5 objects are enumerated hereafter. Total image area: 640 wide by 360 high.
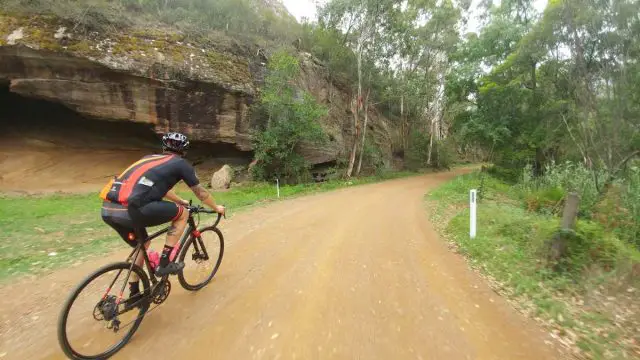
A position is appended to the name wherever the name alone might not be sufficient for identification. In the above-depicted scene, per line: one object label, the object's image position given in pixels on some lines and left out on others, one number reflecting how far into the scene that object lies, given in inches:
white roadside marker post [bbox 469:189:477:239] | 264.4
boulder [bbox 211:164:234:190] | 643.5
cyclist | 120.3
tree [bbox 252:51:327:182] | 670.5
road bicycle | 109.7
